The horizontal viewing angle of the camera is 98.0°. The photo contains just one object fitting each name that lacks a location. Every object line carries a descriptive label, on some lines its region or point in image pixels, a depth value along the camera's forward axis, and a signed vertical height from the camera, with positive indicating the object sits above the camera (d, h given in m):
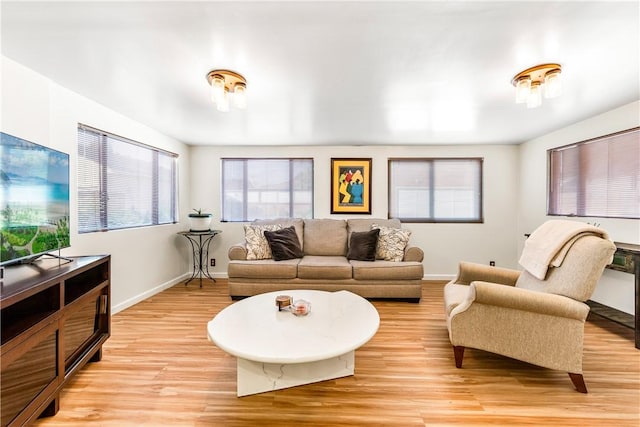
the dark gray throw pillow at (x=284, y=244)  3.52 -0.42
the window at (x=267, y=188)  4.43 +0.37
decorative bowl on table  1.93 -0.68
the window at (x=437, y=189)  4.33 +0.35
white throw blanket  1.90 -0.23
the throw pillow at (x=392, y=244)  3.52 -0.42
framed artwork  4.35 +0.40
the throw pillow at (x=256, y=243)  3.54 -0.41
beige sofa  3.30 -0.78
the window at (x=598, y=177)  2.66 +0.38
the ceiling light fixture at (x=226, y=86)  1.98 +0.93
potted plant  3.91 -0.14
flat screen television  1.45 +0.06
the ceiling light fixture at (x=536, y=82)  1.89 +0.93
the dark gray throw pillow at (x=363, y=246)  3.54 -0.44
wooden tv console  1.24 -0.64
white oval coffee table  1.46 -0.73
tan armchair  1.73 -0.63
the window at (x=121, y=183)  2.63 +0.31
